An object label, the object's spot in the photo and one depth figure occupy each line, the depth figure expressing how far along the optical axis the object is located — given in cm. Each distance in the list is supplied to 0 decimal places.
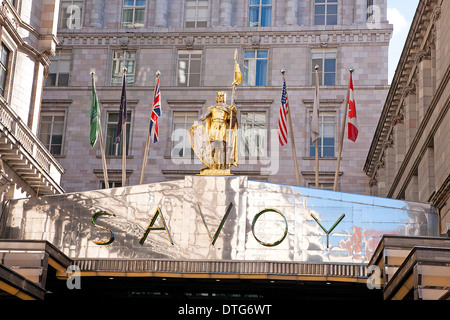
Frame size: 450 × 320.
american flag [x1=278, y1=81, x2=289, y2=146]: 4616
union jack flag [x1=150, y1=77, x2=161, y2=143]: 4550
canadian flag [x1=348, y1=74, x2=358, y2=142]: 4431
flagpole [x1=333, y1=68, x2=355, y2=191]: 4320
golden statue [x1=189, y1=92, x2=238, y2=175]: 4003
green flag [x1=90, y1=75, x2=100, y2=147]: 4538
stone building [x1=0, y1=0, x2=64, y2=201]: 4084
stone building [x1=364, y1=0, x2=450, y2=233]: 4088
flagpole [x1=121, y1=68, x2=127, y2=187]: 4631
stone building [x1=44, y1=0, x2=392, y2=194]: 6378
